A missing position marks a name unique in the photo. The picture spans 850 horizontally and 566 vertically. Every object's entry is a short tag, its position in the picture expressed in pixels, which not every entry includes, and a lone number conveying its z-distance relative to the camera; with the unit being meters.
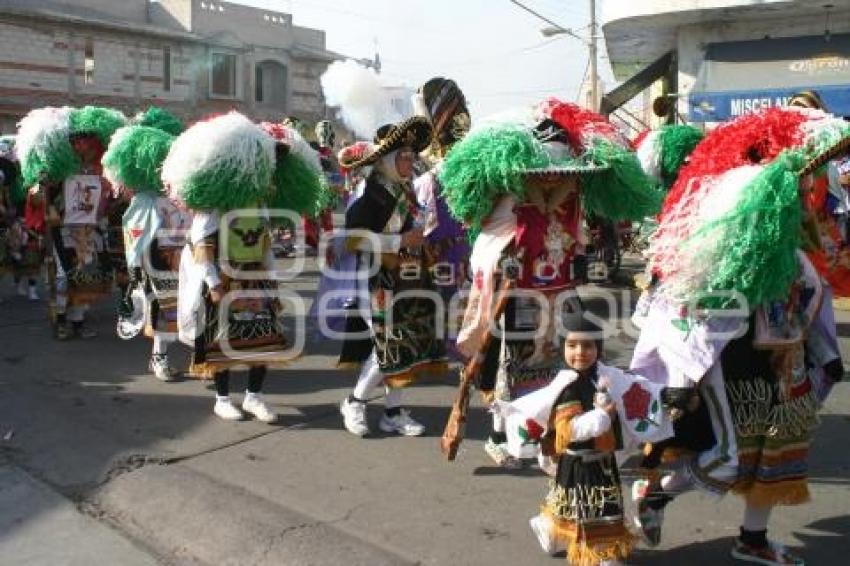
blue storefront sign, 12.95
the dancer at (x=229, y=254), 5.12
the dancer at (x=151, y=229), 6.46
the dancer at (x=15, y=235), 9.76
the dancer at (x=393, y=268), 5.02
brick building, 27.00
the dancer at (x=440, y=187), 5.20
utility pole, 25.83
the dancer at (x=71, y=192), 7.44
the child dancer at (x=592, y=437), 3.16
